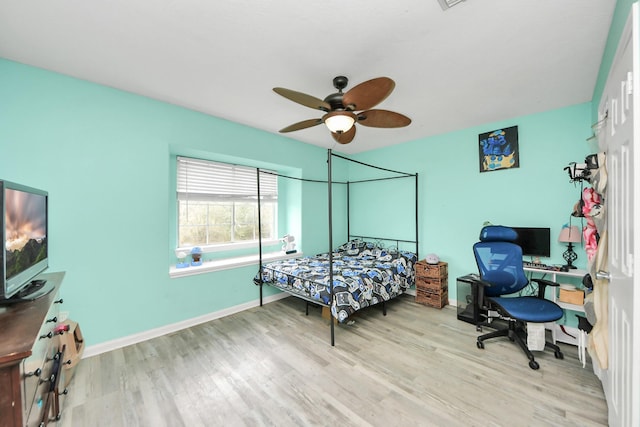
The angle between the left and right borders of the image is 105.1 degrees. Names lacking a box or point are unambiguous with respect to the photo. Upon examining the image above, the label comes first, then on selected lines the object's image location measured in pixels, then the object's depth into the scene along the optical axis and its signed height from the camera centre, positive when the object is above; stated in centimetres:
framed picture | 310 +84
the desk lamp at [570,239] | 255 -28
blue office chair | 238 -66
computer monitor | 281 -33
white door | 100 -7
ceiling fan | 162 +82
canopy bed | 268 -76
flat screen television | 116 -13
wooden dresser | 81 -60
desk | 240 -92
